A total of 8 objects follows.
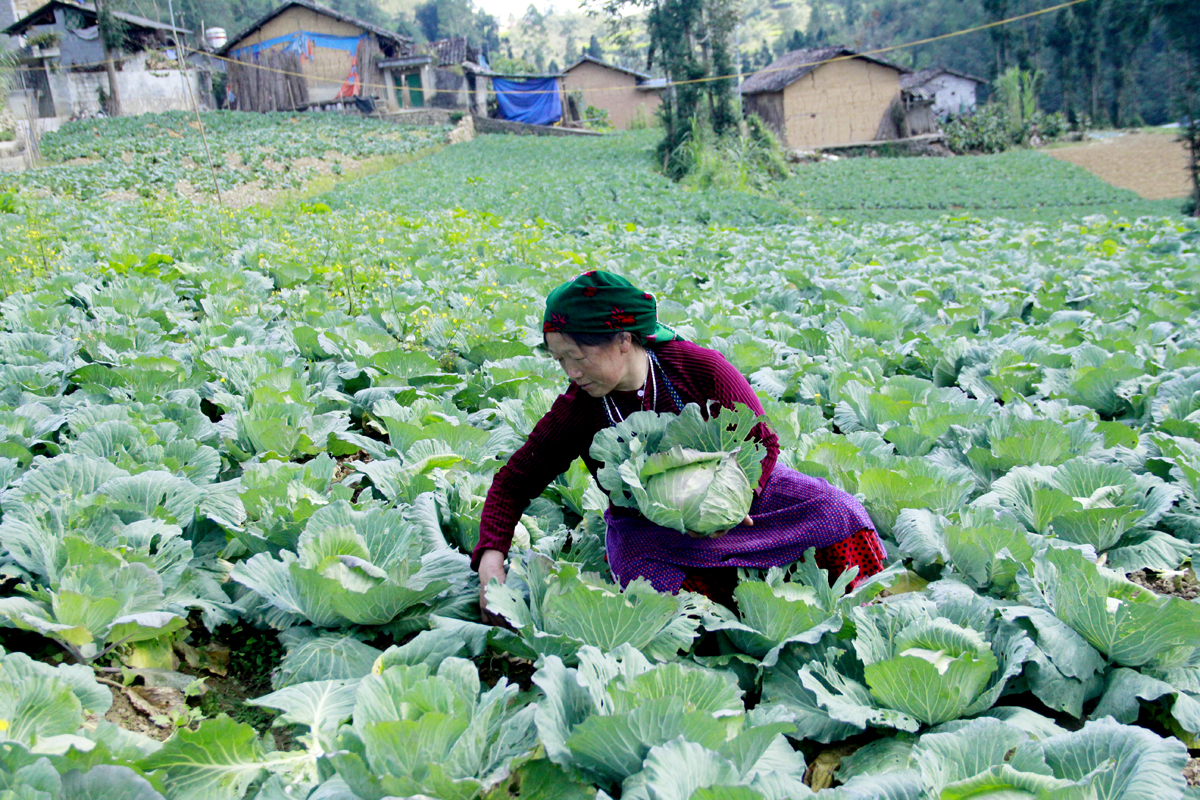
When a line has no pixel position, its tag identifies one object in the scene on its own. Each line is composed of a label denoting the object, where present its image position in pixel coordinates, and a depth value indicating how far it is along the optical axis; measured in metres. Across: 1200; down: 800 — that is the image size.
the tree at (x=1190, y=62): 16.48
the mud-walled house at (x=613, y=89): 43.78
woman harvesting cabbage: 1.99
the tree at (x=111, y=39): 29.52
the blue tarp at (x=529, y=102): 40.31
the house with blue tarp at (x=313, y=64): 35.00
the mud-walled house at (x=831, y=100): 34.59
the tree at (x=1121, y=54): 41.59
